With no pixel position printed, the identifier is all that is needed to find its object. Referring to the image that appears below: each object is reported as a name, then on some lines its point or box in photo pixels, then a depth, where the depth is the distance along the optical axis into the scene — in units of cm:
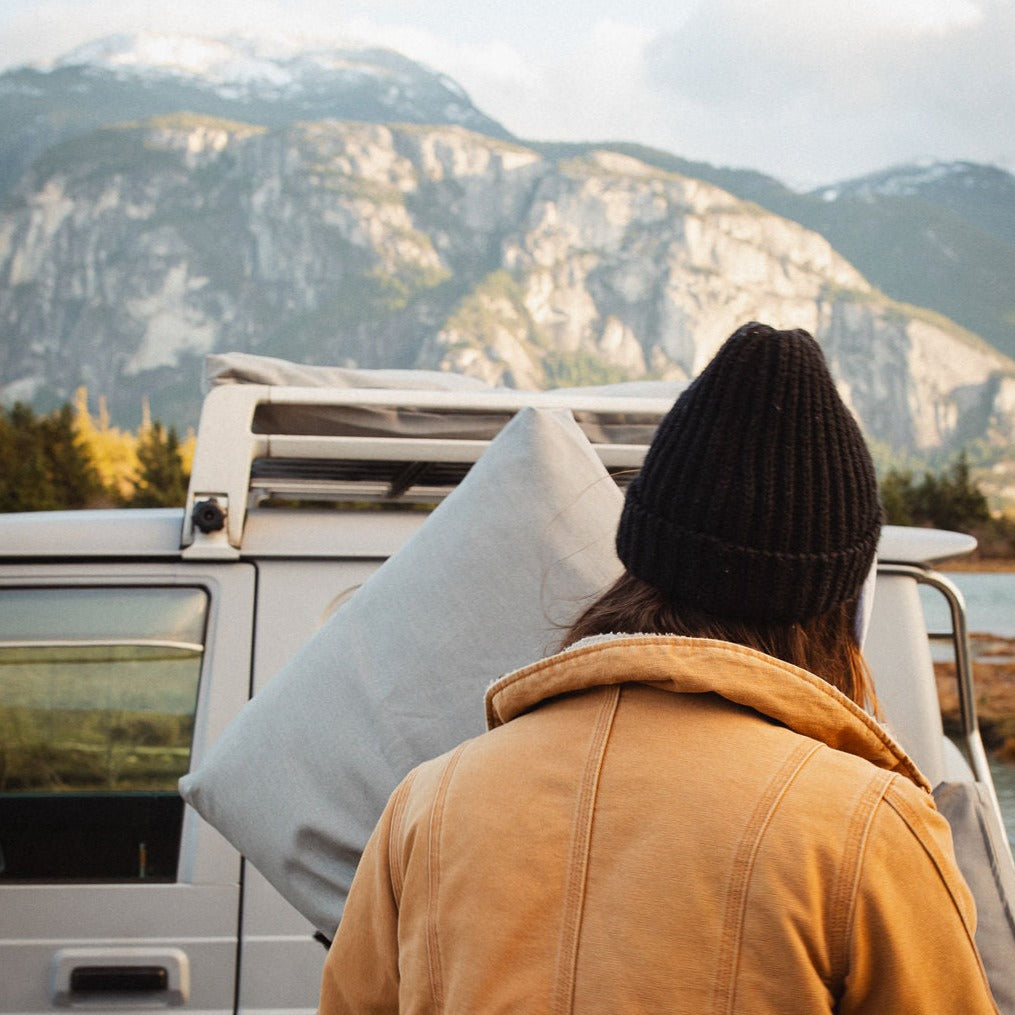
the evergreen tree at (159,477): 4231
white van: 220
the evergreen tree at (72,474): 3634
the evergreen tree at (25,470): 3544
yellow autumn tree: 4031
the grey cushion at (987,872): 124
